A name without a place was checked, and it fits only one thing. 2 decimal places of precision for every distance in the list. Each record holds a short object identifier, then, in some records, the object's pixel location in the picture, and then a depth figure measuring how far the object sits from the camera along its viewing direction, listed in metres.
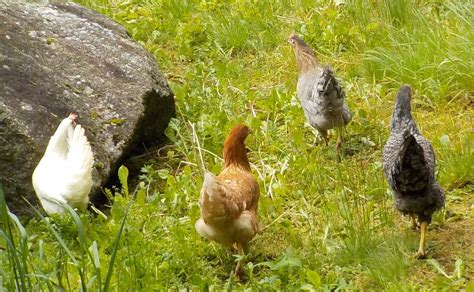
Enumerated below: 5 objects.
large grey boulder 11.07
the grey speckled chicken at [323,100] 11.98
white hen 10.59
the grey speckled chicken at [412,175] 8.77
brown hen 9.09
